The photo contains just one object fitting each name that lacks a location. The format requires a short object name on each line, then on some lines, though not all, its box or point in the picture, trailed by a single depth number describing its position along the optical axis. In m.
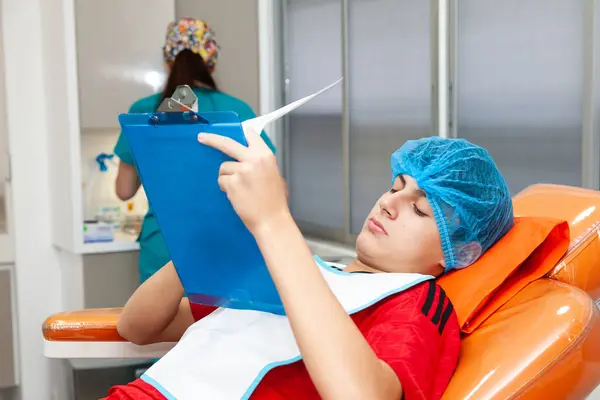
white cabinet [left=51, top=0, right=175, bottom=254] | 3.05
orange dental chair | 1.19
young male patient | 0.97
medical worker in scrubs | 2.63
